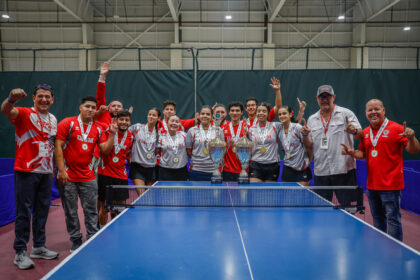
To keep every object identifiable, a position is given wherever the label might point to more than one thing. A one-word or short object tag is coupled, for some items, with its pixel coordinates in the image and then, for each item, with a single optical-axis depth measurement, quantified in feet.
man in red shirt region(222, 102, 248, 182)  14.58
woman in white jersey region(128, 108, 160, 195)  14.15
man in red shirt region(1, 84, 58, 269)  10.40
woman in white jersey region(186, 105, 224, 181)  14.05
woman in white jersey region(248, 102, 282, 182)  13.74
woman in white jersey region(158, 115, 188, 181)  14.10
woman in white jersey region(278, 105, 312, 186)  13.73
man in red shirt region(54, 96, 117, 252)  11.36
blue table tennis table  4.34
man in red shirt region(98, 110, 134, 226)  13.12
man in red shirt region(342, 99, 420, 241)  10.02
